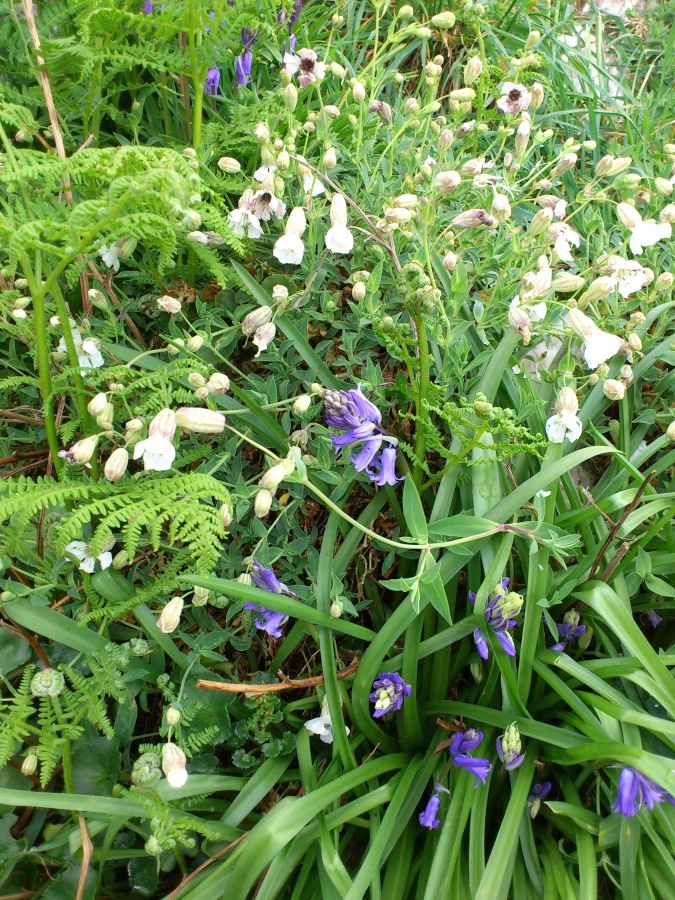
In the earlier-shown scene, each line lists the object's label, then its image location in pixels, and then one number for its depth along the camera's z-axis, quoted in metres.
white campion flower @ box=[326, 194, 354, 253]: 0.37
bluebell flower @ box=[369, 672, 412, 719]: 0.35
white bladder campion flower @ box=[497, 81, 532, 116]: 0.48
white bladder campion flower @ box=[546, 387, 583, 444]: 0.36
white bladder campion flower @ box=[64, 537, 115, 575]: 0.36
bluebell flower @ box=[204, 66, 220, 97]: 0.49
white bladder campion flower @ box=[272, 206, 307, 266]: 0.37
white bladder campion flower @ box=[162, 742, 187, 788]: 0.31
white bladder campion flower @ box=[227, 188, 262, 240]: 0.39
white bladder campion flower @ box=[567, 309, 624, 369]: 0.36
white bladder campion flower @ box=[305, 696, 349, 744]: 0.36
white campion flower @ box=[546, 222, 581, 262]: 0.38
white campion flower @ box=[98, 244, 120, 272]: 0.40
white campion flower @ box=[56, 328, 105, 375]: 0.39
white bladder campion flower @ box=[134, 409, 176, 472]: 0.31
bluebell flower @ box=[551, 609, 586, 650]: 0.38
